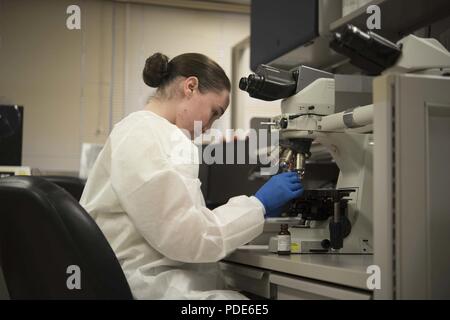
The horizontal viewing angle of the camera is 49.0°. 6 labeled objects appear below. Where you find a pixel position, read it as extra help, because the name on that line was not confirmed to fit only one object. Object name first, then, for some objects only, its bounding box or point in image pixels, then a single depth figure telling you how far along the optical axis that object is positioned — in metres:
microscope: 1.28
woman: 1.10
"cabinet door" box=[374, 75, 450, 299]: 0.88
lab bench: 0.94
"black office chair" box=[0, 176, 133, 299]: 0.97
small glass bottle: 1.25
